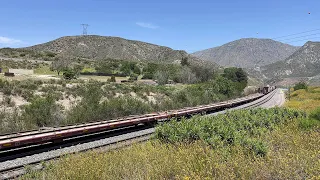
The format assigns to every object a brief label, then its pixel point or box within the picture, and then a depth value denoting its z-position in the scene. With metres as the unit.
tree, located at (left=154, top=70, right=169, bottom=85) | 61.81
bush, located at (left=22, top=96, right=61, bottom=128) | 15.46
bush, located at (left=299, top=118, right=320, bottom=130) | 12.45
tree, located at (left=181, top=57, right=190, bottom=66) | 100.65
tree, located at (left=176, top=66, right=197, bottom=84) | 74.88
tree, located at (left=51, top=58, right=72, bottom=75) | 68.41
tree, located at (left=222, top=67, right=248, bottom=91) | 108.20
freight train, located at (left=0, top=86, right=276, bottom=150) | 9.74
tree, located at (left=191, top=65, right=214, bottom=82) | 83.81
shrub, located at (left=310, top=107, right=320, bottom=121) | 15.61
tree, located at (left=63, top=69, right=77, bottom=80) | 50.28
